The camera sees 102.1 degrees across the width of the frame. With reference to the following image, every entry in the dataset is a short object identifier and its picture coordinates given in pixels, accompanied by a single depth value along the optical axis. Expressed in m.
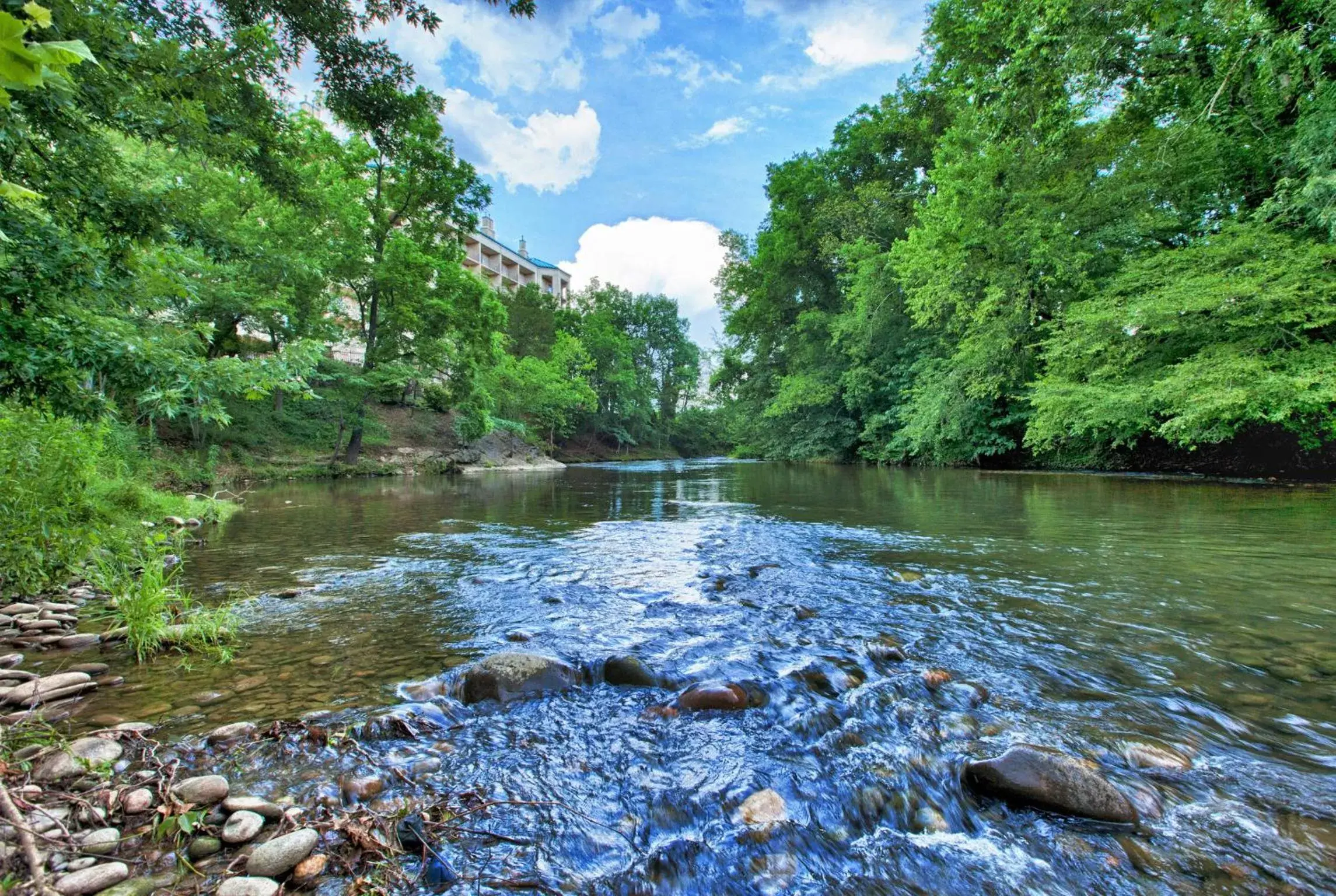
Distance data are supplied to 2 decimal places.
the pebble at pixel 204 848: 1.66
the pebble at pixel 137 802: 1.81
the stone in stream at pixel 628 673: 3.09
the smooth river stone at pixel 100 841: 1.62
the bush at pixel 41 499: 3.84
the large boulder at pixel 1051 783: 1.97
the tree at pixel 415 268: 18.42
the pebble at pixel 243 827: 1.72
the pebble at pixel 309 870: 1.59
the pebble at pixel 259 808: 1.84
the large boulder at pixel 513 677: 2.93
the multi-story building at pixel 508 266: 56.18
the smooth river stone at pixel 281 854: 1.60
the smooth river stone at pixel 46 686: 2.55
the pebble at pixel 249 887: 1.48
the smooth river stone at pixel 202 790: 1.88
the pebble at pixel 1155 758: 2.21
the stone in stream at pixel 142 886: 1.47
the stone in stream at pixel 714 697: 2.80
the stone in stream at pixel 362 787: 2.03
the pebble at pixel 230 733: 2.35
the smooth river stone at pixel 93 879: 1.43
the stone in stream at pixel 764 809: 1.99
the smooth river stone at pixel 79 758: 1.95
